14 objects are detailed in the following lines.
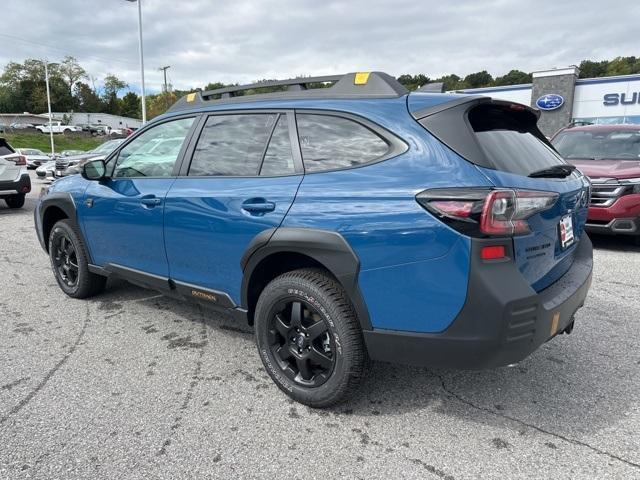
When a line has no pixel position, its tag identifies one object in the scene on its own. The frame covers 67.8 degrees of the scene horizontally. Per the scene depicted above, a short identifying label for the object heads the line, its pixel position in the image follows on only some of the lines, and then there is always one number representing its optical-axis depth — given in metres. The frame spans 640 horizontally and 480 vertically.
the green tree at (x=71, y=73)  93.56
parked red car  6.13
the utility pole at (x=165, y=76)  58.04
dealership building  22.55
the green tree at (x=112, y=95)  105.25
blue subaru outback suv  2.10
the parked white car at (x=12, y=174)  10.05
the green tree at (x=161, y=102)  61.56
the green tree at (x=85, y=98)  96.88
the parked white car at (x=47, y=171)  18.16
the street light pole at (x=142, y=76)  24.98
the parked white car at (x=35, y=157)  28.05
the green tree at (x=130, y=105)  106.69
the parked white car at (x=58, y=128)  66.62
